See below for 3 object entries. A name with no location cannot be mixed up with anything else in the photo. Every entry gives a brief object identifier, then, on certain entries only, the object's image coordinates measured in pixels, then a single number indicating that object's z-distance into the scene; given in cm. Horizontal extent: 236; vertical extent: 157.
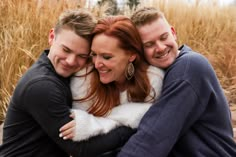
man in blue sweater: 239
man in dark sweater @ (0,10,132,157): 249
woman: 257
